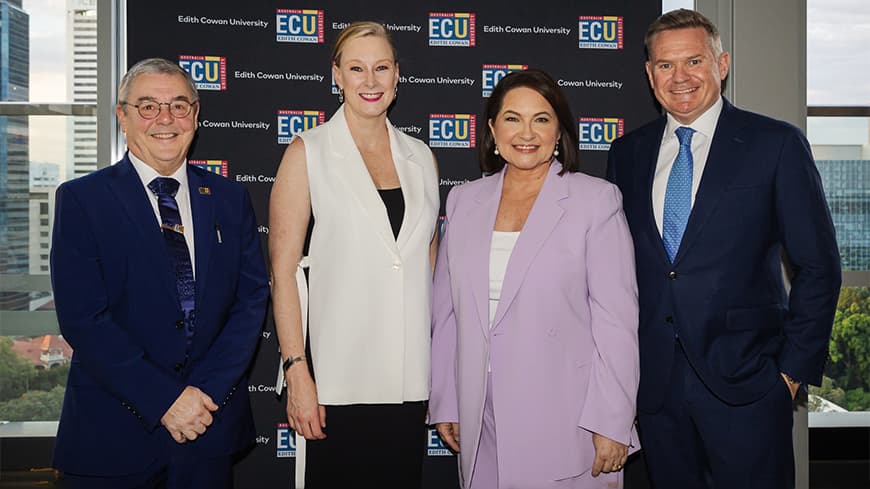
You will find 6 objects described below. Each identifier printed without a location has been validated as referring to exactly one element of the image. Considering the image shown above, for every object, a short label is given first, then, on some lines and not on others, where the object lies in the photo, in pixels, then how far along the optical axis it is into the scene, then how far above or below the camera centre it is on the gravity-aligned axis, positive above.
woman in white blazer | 2.45 -0.23
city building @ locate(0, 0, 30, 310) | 3.79 +0.53
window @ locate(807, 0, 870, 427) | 3.94 +0.61
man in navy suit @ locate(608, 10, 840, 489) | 2.42 -0.22
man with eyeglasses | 2.19 -0.24
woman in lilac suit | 2.32 -0.33
